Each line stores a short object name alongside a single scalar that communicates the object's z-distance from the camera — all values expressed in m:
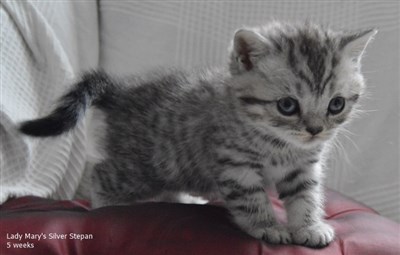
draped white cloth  0.60
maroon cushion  0.49
